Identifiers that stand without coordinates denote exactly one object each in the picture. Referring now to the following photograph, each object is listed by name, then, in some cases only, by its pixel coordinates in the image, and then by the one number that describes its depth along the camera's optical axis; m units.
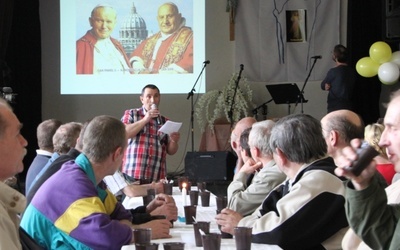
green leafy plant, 10.15
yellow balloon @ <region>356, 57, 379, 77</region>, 9.42
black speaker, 8.79
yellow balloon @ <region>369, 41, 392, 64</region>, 9.20
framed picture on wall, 10.79
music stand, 9.76
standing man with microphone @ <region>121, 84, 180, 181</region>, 6.14
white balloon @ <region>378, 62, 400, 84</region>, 9.01
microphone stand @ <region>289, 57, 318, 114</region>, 9.70
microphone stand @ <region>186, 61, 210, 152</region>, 9.73
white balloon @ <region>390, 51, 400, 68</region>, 9.13
